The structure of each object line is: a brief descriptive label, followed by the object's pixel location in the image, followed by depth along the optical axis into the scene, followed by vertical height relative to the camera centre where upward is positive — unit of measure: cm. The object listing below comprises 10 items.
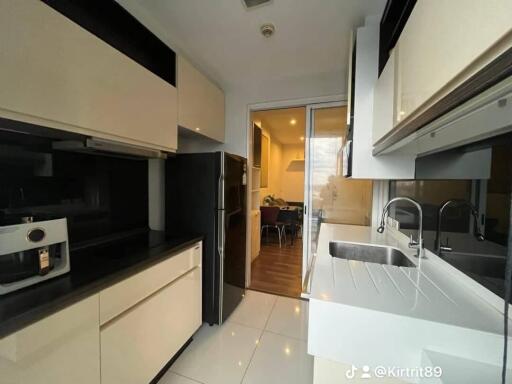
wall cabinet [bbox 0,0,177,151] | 83 +50
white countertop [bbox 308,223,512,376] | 66 -45
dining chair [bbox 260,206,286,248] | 428 -68
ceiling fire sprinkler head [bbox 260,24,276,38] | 165 +123
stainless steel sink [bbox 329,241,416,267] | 150 -51
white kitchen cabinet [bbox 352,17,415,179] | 143 +44
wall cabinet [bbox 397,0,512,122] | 40 +35
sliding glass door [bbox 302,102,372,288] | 242 +1
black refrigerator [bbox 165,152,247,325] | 188 -28
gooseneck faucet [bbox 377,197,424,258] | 124 -26
